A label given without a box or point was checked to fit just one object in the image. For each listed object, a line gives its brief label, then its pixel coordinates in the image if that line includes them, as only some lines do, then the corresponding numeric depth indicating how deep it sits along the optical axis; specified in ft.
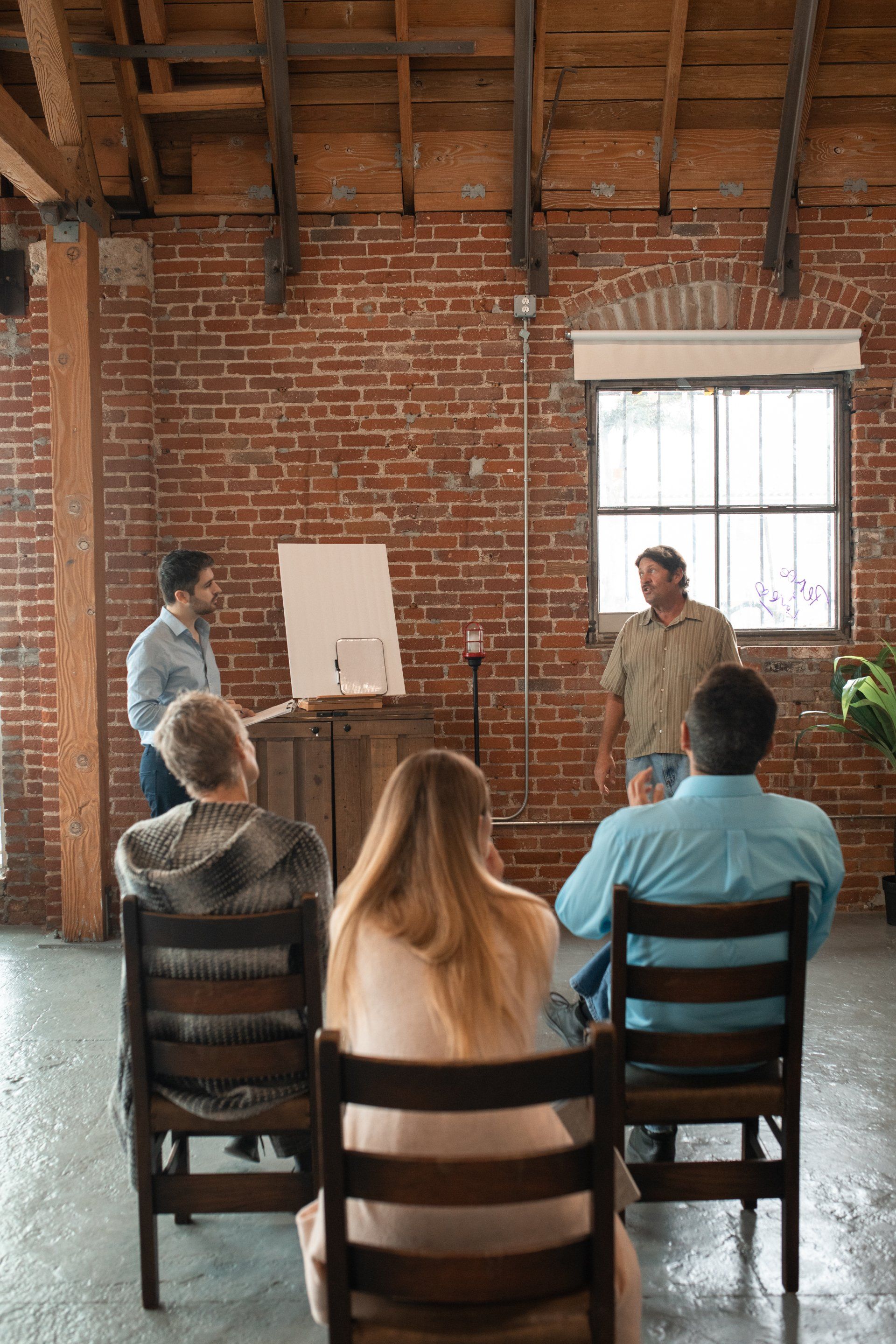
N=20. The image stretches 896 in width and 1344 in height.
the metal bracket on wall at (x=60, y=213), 15.51
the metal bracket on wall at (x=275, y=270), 16.92
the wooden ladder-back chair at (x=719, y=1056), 6.91
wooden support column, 15.66
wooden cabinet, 15.89
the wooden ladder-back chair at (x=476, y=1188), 4.43
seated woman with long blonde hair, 4.76
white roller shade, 17.13
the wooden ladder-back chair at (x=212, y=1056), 6.83
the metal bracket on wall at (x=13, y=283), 17.01
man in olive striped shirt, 14.78
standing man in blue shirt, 14.17
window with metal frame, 17.52
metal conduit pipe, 17.15
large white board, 16.39
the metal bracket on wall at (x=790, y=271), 16.98
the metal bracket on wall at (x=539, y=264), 16.96
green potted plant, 16.01
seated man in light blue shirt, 7.36
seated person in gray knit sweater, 7.09
